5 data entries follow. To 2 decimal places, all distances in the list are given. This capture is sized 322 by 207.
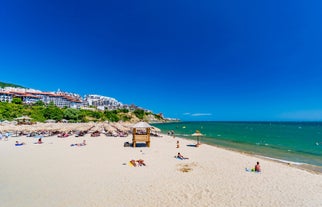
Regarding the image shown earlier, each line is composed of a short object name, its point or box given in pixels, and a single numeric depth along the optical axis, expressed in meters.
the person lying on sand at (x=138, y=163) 9.94
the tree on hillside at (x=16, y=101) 62.55
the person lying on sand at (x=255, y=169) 9.55
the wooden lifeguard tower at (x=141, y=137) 15.81
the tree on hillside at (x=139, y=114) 116.38
